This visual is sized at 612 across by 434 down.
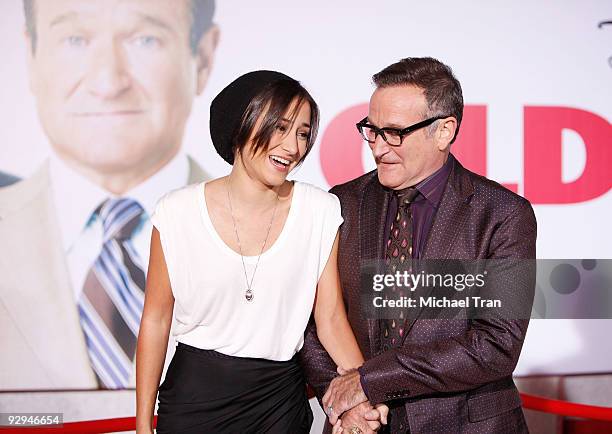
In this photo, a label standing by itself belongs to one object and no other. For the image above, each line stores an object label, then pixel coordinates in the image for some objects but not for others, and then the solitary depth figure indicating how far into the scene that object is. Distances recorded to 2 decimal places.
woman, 1.87
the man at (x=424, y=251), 1.91
